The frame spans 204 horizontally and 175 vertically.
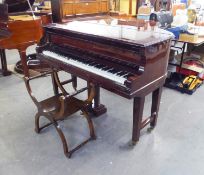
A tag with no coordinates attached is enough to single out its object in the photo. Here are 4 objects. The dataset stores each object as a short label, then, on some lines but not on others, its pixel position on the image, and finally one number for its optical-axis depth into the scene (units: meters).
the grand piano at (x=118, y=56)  1.63
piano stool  1.85
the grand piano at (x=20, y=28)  2.92
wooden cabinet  2.74
